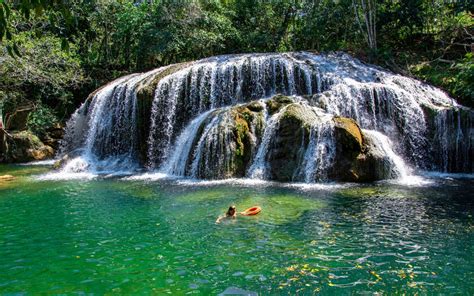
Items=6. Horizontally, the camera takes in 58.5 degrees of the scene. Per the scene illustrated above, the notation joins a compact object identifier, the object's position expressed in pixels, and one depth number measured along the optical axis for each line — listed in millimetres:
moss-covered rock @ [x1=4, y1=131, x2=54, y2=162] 20094
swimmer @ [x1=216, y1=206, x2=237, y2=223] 8328
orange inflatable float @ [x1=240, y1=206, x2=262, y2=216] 8578
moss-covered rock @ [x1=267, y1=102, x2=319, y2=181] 12883
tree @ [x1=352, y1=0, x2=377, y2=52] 20875
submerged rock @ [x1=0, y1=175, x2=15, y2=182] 14469
